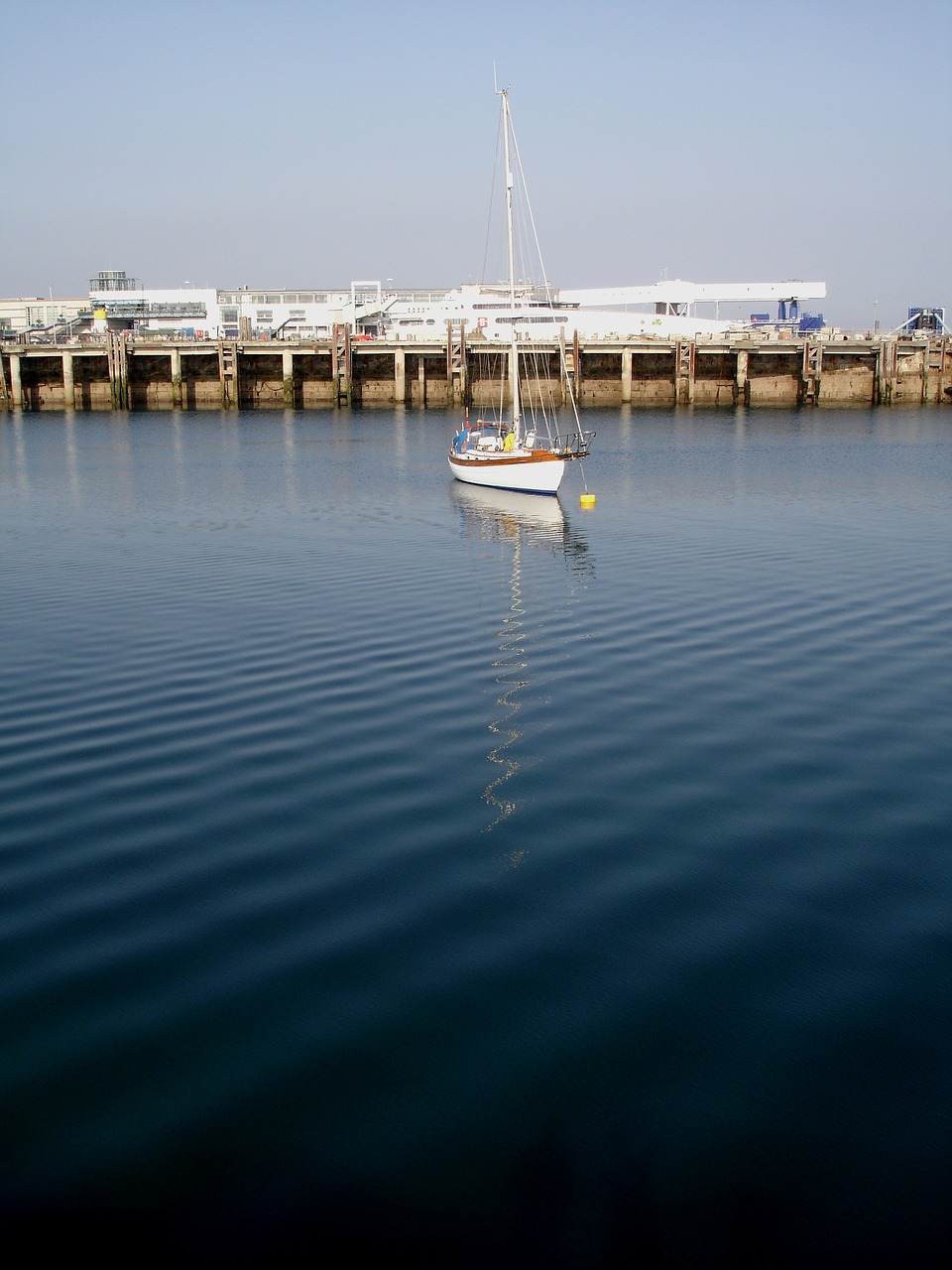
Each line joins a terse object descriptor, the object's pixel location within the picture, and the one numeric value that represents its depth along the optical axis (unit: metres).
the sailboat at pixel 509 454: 39.25
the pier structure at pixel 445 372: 90.44
